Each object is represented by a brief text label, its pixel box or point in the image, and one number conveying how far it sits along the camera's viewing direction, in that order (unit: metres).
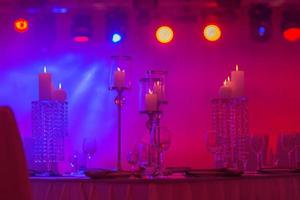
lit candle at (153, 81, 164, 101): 4.57
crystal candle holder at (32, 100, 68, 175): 4.45
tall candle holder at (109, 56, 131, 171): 4.39
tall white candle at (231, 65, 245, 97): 4.64
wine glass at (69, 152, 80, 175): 4.93
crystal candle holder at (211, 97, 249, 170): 4.33
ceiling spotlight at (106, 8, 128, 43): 8.31
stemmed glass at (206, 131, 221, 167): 4.28
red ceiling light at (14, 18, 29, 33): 8.31
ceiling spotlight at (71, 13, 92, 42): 8.19
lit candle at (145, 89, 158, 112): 4.21
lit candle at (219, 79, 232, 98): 4.58
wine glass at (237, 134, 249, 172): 4.33
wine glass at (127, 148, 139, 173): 4.11
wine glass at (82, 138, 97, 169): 4.69
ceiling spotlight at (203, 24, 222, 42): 8.43
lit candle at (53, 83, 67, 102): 5.02
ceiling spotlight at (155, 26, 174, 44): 8.40
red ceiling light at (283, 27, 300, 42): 8.32
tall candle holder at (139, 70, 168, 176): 4.03
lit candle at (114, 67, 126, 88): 4.43
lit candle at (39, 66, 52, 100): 4.64
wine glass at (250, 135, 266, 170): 4.88
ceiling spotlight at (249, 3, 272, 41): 8.34
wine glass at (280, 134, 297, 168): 5.22
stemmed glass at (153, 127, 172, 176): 4.00
